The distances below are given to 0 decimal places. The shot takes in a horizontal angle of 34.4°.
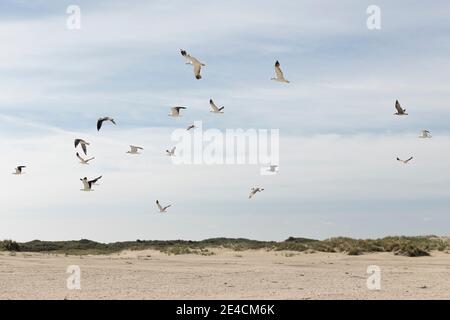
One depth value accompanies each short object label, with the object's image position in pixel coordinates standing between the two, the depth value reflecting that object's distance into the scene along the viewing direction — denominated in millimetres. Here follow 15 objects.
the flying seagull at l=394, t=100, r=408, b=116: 34000
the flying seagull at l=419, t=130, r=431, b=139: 35150
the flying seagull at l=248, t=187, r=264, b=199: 35194
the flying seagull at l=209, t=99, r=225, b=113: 31953
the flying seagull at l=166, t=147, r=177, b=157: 35997
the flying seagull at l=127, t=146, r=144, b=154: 34500
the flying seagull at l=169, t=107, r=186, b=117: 33531
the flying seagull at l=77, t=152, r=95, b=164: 31844
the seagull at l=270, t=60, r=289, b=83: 30781
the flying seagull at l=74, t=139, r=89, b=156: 31608
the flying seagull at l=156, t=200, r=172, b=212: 34188
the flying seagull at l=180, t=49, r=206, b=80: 28277
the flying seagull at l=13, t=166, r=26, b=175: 33812
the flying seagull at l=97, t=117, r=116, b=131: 31472
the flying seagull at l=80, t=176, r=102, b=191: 30500
